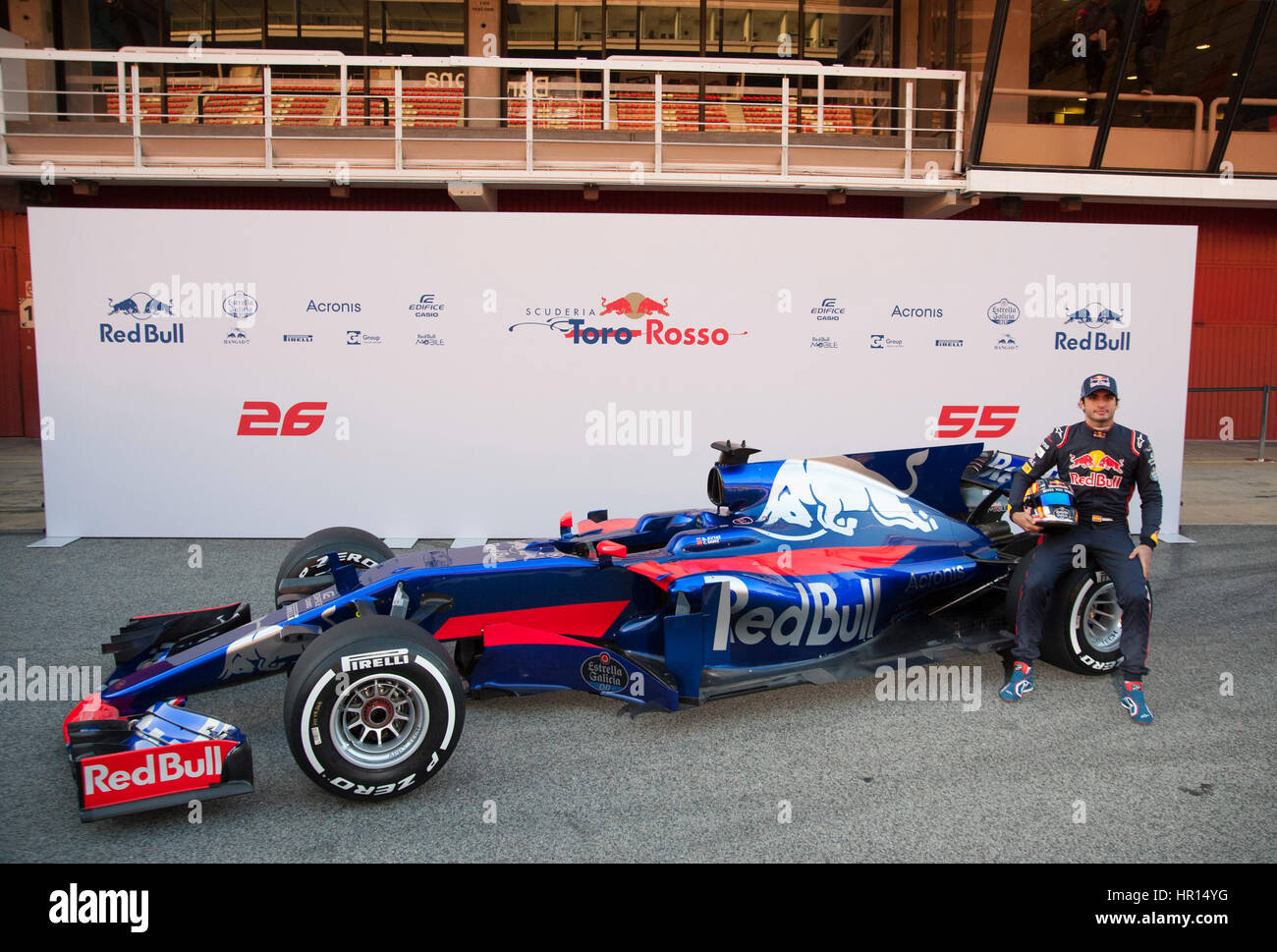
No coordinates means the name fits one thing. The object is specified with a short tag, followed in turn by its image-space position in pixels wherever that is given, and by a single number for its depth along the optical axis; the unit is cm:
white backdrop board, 810
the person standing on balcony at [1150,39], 1245
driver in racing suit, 453
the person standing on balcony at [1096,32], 1260
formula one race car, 354
